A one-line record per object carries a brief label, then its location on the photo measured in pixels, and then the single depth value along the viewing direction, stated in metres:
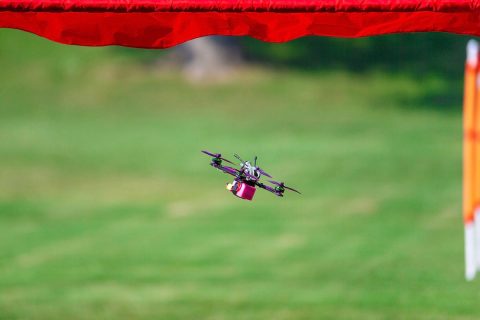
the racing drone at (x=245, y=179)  14.74
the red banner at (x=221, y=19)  15.05
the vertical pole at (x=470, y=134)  29.03
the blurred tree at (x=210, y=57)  79.12
